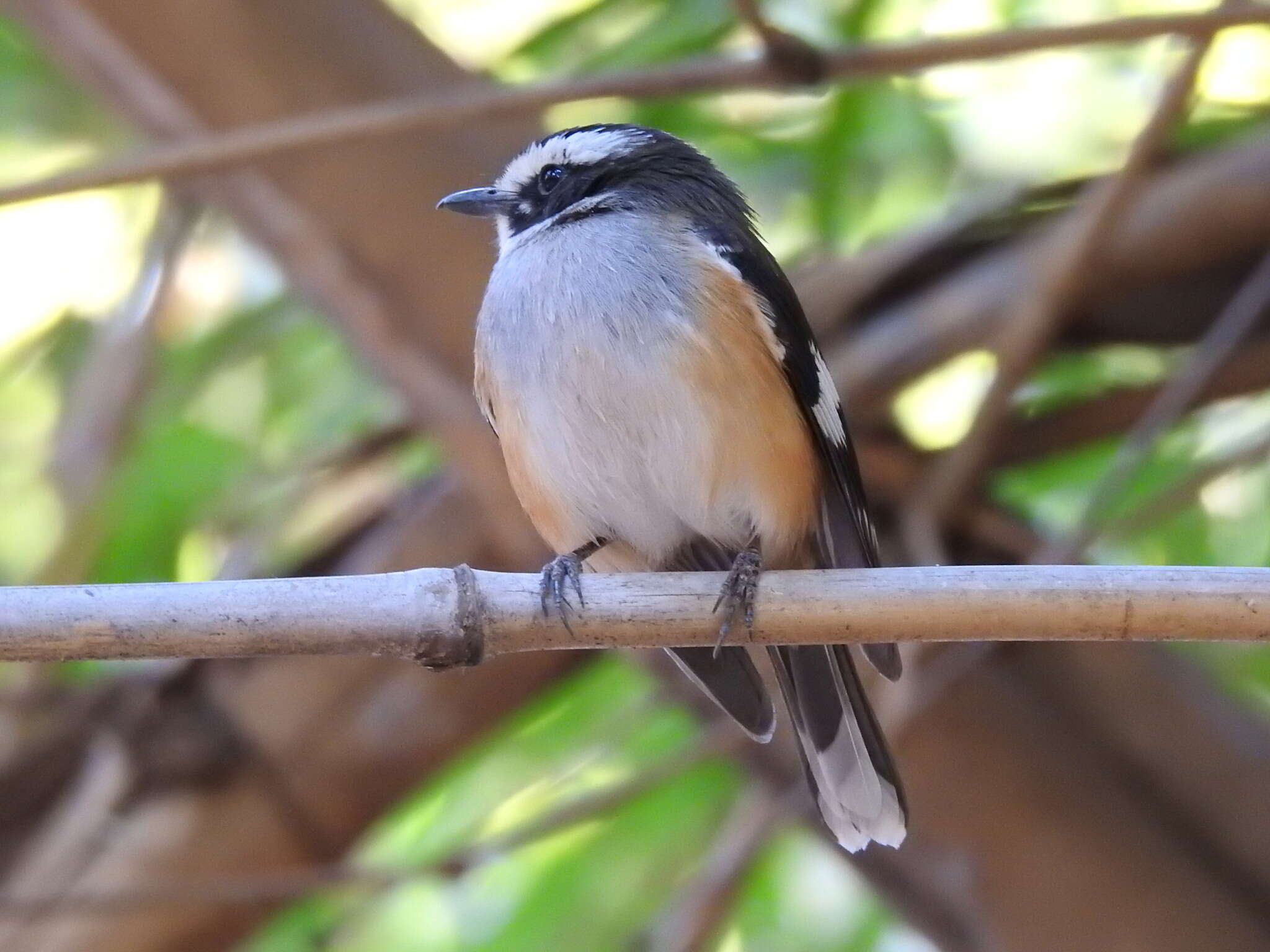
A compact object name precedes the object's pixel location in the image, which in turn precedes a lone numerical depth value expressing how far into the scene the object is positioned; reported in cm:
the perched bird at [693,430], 557
